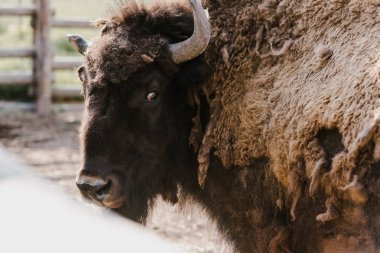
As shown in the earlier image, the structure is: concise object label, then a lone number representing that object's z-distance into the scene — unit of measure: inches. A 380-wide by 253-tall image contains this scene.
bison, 268.4
